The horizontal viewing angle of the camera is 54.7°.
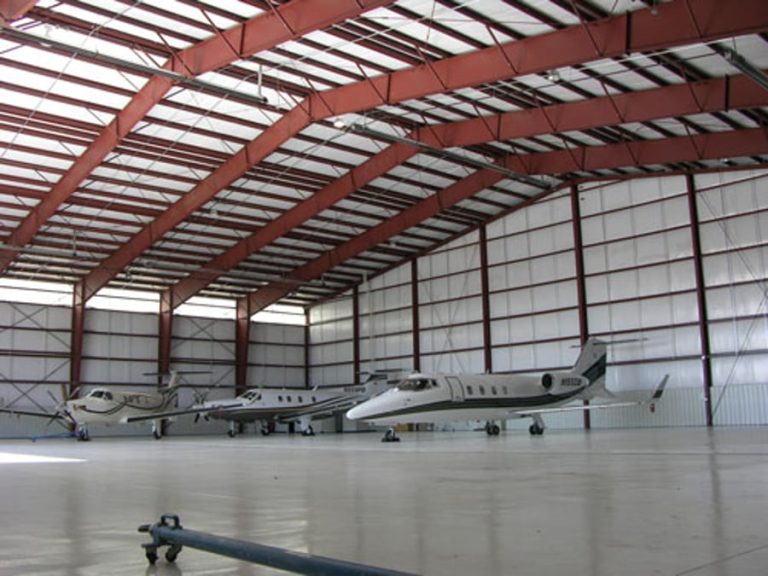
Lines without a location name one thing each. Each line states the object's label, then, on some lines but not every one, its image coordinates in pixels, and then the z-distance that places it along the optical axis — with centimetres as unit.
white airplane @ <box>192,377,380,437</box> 4144
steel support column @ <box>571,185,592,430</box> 3931
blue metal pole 348
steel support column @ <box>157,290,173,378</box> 4766
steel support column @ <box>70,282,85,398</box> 4397
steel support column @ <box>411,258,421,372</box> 4791
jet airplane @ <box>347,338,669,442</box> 2703
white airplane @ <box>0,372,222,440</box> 3631
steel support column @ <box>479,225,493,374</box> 4372
